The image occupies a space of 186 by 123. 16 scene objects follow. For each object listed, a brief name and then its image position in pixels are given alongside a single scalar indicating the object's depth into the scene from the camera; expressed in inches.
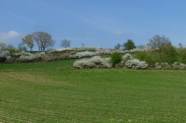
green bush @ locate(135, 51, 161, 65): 2442.7
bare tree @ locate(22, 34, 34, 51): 4578.7
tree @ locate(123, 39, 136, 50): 3754.9
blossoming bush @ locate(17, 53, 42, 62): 3021.7
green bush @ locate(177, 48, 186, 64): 2544.3
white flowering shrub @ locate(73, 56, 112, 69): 2399.1
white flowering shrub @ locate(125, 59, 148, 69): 2356.1
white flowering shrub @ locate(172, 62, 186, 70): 2390.5
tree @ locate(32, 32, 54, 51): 4619.6
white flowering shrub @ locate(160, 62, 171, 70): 2377.8
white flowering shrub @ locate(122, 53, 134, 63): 2444.6
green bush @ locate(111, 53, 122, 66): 2427.4
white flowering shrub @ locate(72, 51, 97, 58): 3147.1
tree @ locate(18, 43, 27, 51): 4367.4
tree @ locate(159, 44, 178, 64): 2549.2
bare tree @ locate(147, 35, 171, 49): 3214.6
